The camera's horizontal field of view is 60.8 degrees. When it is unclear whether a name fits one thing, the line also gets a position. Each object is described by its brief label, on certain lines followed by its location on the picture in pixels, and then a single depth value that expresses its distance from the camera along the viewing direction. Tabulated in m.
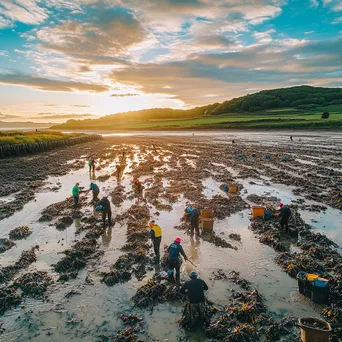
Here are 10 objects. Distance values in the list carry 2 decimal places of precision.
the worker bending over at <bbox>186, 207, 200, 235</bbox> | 15.41
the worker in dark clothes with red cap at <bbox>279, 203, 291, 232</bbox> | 15.56
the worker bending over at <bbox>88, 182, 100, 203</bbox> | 21.97
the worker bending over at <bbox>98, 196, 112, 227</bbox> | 16.88
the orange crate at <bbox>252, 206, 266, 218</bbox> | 18.03
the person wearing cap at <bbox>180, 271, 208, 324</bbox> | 8.89
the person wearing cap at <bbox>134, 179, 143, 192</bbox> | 23.74
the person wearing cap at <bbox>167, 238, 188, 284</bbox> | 11.43
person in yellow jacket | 13.10
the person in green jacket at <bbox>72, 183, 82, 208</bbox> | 20.88
